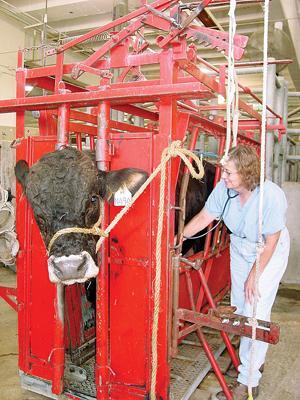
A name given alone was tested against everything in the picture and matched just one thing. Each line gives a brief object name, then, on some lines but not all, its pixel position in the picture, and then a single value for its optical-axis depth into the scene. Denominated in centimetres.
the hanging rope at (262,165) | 153
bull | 215
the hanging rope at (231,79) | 163
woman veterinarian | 262
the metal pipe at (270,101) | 499
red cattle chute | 230
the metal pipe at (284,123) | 580
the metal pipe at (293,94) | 606
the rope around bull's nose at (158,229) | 218
